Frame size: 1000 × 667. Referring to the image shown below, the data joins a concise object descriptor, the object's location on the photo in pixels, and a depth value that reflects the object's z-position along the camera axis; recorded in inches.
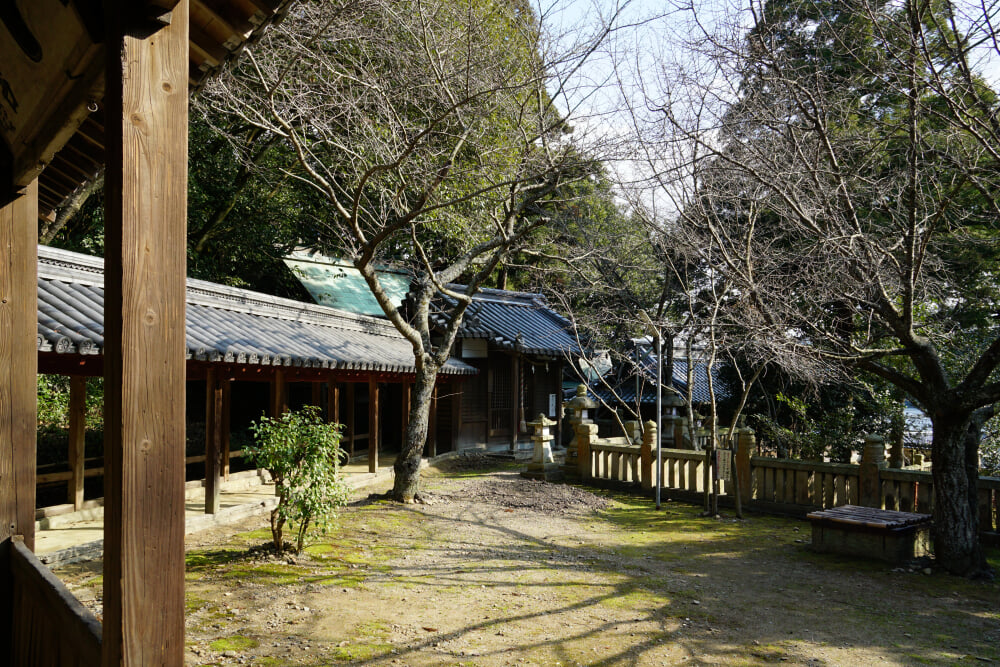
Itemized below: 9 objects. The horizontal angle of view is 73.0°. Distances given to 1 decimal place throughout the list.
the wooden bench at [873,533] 333.4
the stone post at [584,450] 565.3
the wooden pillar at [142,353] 75.5
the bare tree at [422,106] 383.2
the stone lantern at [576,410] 583.8
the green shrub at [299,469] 297.3
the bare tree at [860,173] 269.1
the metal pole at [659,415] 455.8
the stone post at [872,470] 398.9
